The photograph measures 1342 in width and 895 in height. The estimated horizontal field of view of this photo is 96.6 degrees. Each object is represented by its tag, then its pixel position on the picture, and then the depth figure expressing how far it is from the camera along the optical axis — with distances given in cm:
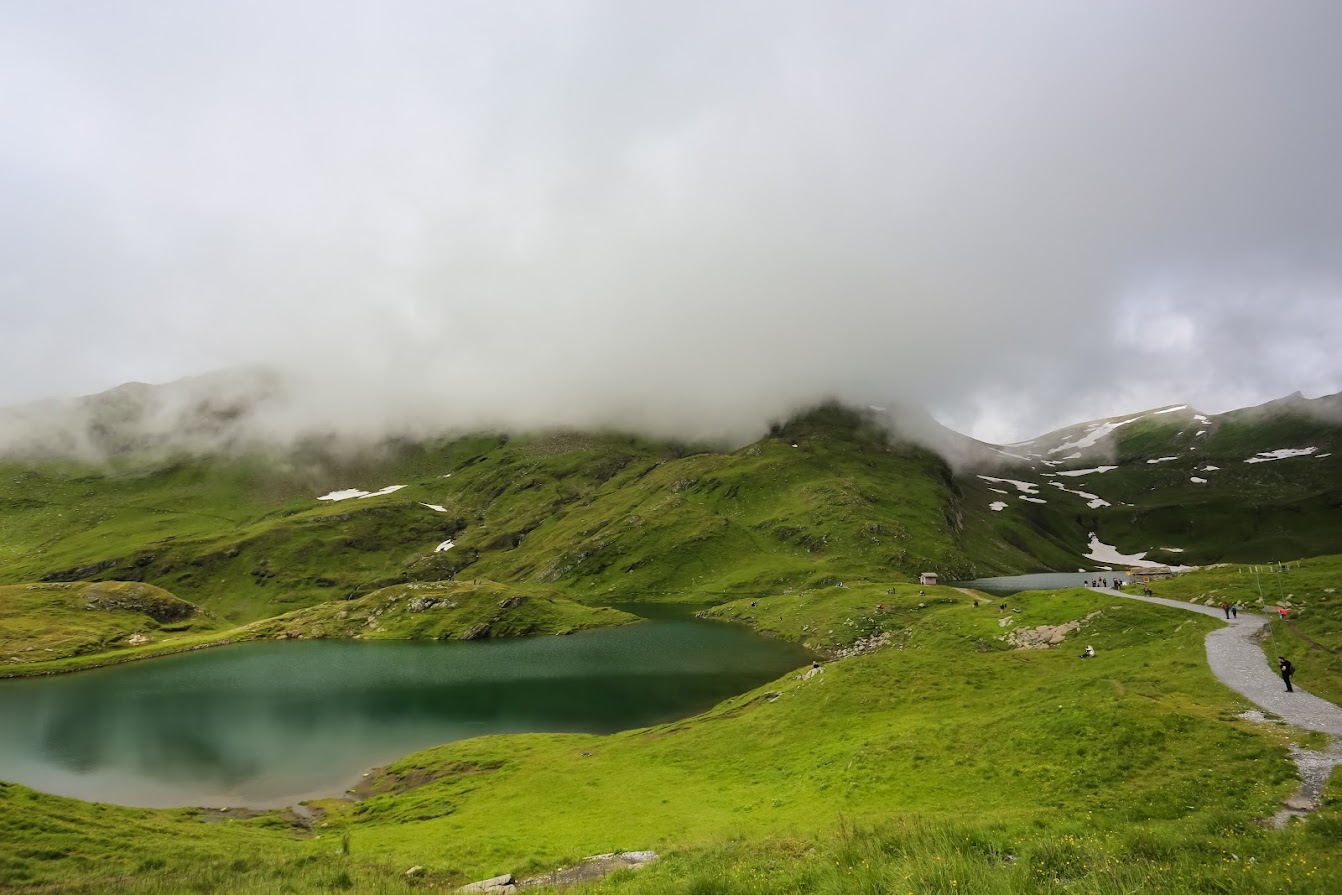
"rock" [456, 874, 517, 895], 1938
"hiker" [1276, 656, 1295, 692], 2834
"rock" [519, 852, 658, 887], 2102
